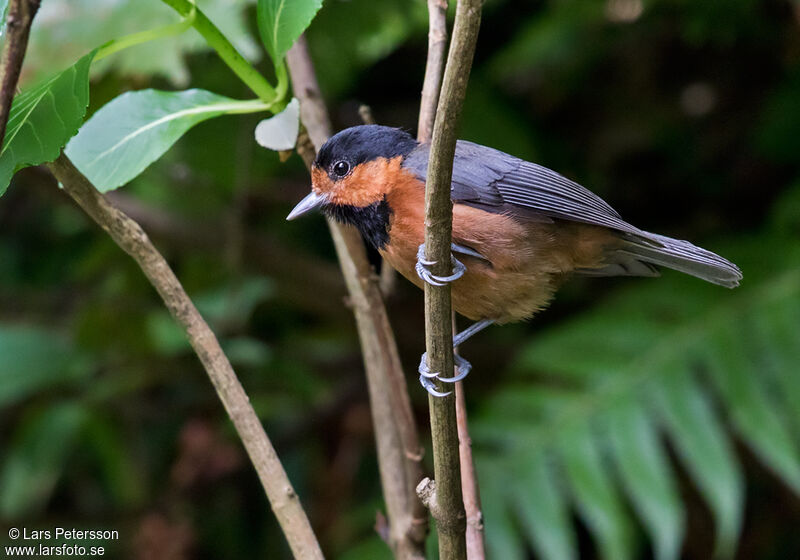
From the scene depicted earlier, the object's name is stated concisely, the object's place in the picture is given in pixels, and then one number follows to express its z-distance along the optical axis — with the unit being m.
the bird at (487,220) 4.04
